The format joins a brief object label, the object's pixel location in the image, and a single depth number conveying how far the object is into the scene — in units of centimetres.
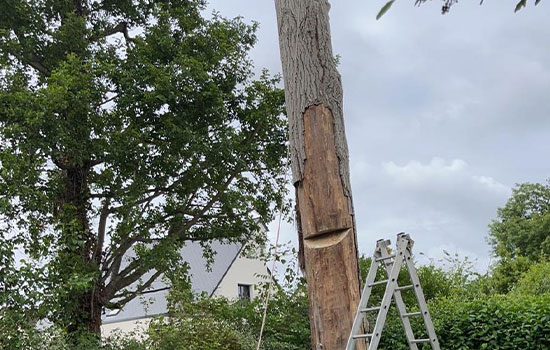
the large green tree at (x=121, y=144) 801
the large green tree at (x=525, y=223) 2333
